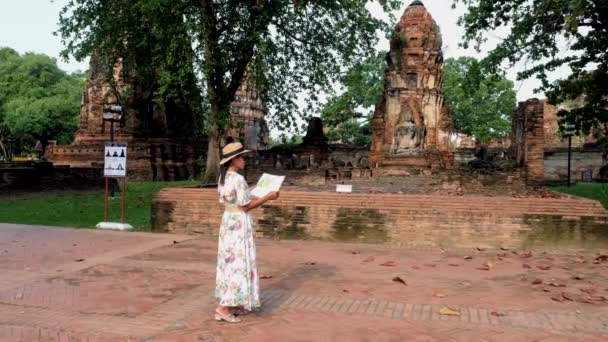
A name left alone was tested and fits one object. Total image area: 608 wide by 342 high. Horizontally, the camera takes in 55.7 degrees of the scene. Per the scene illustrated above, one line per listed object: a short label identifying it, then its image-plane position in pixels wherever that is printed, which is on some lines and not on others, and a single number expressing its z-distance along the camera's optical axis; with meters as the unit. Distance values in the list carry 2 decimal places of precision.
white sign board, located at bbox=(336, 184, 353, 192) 10.05
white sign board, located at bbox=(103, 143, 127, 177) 11.53
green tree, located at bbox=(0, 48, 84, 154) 43.00
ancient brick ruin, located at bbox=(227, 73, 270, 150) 53.50
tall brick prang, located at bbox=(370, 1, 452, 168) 22.00
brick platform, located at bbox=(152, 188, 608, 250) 8.51
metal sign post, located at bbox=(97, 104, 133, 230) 11.52
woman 4.93
